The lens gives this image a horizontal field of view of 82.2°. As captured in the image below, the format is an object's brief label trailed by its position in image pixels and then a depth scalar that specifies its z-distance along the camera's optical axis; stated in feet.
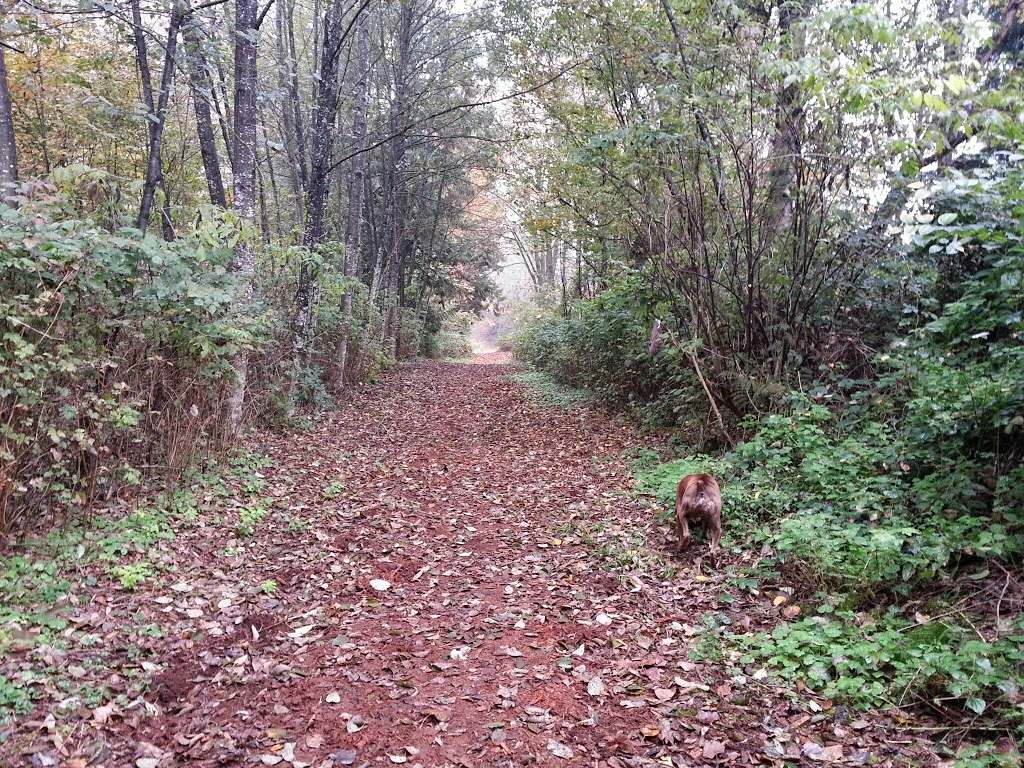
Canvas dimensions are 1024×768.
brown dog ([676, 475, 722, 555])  16.03
